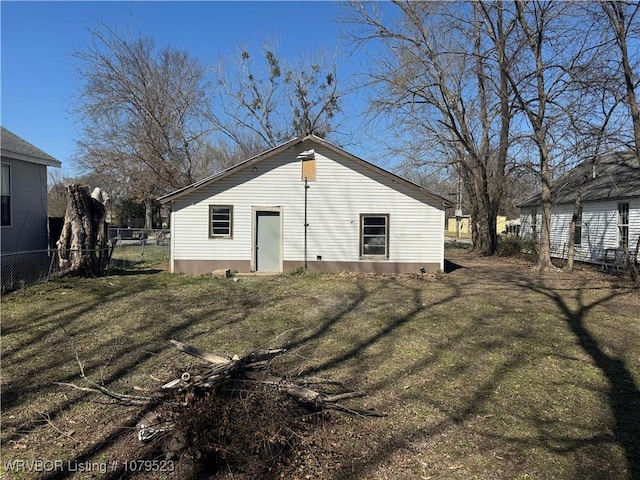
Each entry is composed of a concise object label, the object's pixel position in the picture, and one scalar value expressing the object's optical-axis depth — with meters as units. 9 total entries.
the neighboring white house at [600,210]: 16.72
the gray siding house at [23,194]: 11.59
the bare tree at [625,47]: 12.43
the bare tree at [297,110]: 32.25
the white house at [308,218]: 14.80
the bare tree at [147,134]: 27.31
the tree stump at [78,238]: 11.66
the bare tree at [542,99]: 15.09
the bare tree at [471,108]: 18.39
